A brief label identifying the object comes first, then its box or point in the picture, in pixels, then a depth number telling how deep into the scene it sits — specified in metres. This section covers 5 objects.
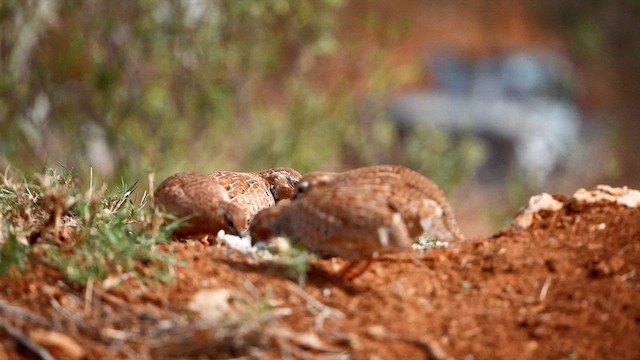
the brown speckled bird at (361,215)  8.61
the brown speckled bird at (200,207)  11.12
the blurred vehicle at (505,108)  41.22
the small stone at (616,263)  9.23
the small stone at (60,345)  7.46
